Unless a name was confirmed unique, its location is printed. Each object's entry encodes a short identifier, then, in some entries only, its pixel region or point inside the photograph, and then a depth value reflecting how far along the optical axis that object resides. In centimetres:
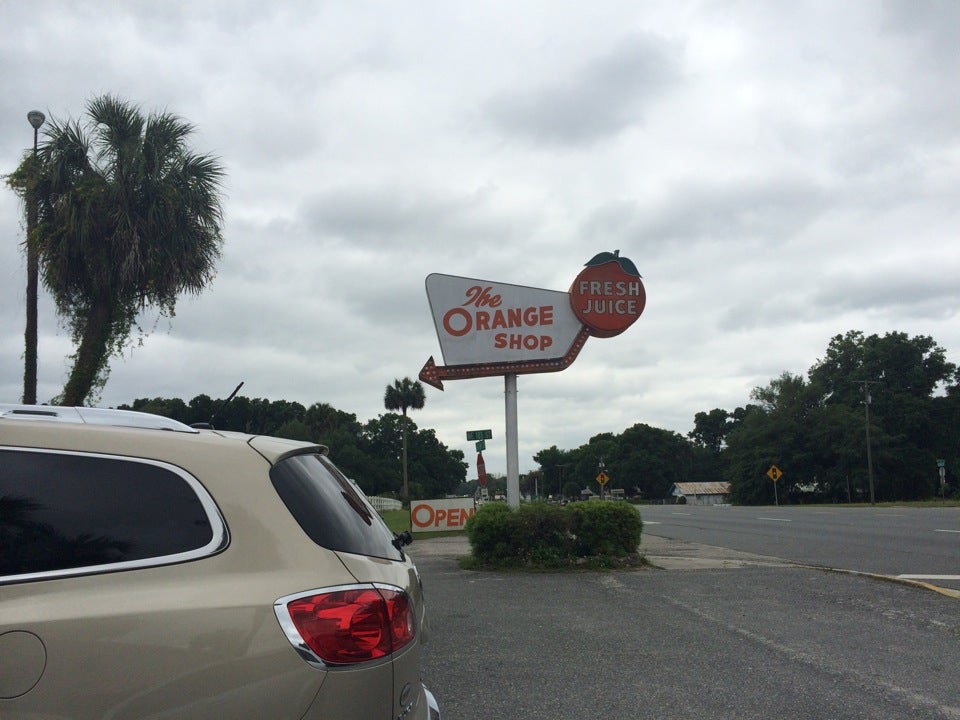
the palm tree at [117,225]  1644
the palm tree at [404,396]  8525
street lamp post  1528
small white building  11200
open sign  1793
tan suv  224
